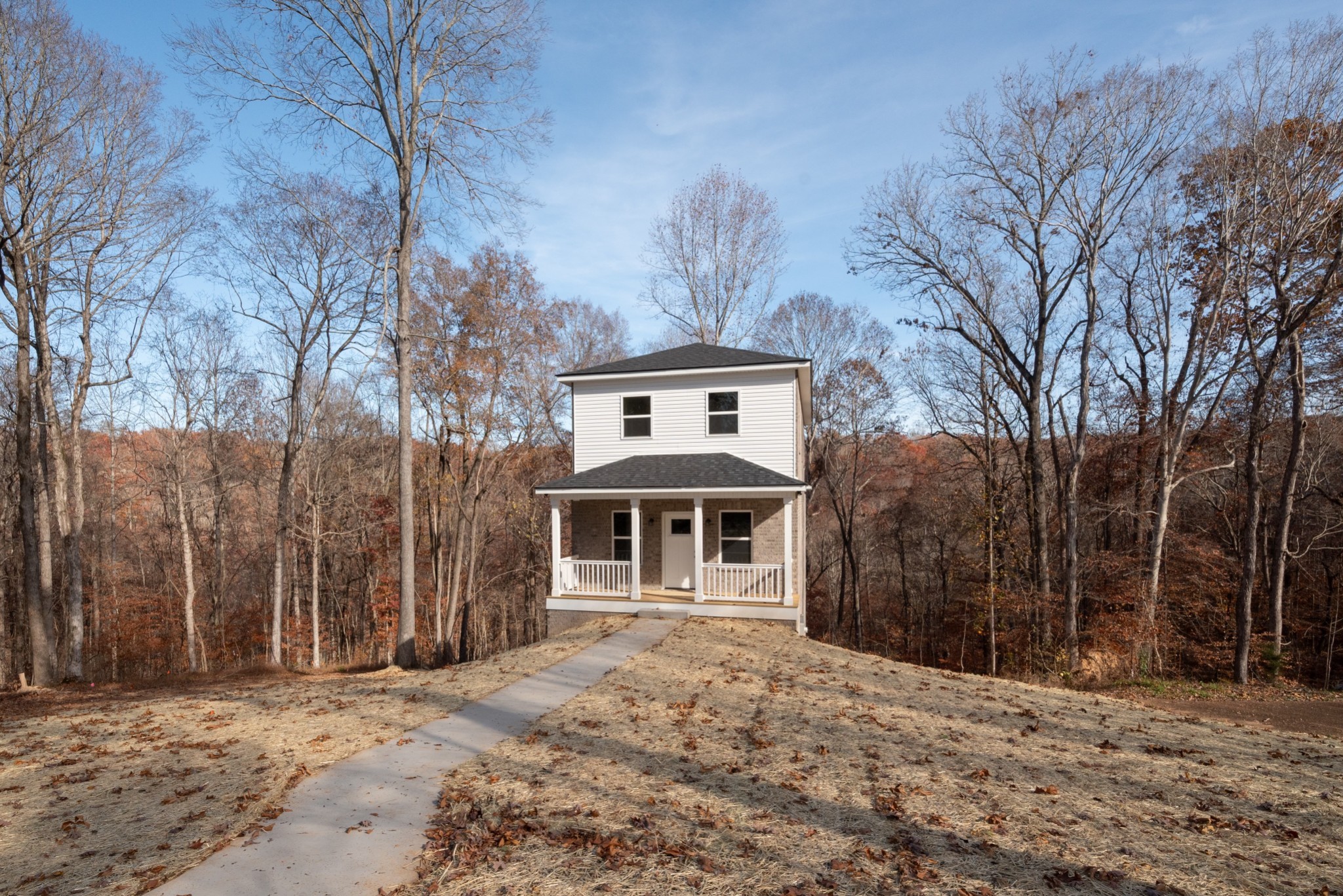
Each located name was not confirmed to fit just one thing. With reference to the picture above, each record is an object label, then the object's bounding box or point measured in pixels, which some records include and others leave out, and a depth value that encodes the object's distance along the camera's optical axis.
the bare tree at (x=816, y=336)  27.00
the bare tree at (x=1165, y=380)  14.43
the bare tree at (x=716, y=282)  25.86
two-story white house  13.84
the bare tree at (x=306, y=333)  17.12
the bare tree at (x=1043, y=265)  14.37
